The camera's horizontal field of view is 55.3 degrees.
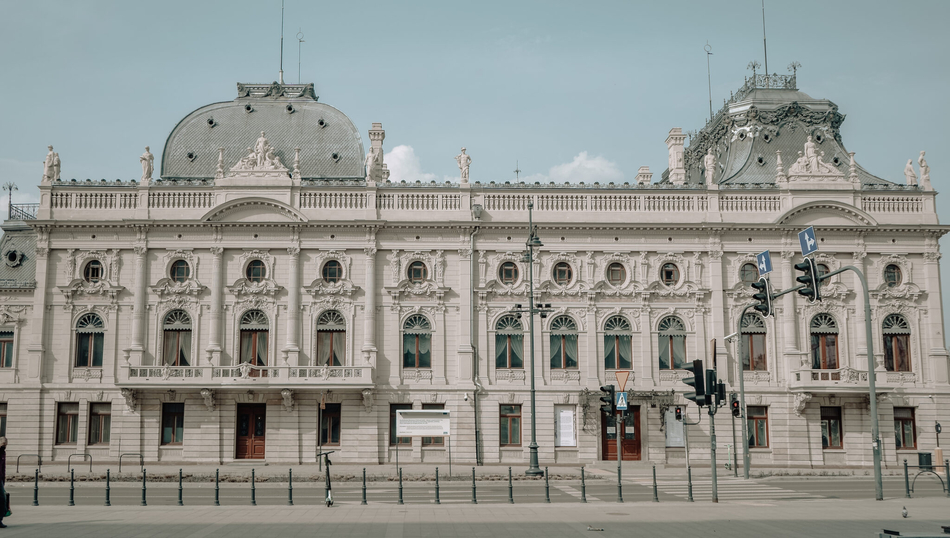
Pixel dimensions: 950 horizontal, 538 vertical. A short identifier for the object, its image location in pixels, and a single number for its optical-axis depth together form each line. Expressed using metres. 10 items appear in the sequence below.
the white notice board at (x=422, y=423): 36.53
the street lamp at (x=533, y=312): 37.44
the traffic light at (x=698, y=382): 26.73
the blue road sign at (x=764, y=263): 33.53
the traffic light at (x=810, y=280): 24.38
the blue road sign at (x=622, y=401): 33.34
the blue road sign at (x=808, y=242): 27.83
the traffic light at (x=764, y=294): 27.41
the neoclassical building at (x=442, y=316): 45.75
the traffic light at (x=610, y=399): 33.06
